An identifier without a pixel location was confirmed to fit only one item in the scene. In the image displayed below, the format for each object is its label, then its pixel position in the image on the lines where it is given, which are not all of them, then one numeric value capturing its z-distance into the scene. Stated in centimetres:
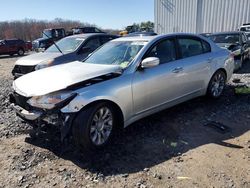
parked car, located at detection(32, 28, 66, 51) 1597
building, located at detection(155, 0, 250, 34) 1357
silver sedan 252
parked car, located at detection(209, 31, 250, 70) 667
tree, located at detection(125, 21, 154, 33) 2525
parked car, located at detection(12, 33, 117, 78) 564
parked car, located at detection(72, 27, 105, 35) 1739
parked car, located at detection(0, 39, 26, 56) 1681
